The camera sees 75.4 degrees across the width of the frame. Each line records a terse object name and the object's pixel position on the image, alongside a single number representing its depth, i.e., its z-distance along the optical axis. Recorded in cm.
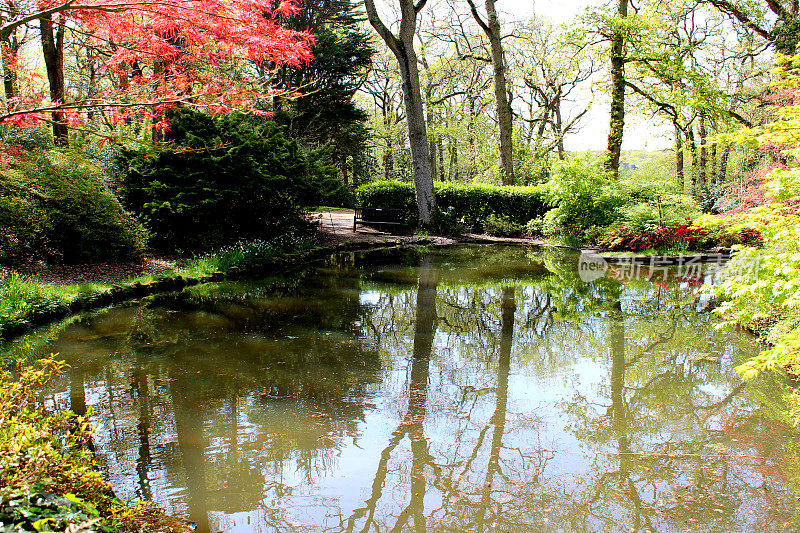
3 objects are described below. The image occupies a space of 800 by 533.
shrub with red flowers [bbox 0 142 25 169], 738
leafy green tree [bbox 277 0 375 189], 1822
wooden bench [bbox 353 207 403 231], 1644
